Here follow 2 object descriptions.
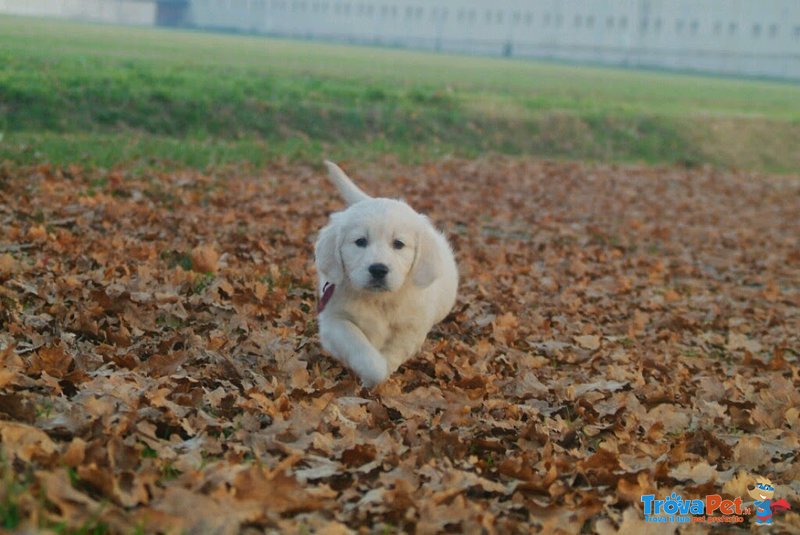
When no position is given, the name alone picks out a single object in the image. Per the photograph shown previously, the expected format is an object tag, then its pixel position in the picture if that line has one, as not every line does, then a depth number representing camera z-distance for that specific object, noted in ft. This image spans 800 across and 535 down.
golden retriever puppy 16.39
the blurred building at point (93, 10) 190.76
